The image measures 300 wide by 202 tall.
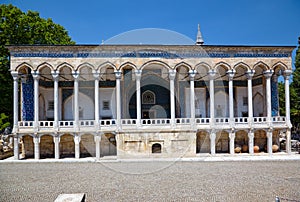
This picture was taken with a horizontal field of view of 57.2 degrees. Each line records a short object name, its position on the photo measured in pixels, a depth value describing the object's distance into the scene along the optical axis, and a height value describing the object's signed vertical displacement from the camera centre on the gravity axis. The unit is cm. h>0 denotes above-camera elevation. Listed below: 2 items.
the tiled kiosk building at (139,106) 2025 -2
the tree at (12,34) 2734 +767
